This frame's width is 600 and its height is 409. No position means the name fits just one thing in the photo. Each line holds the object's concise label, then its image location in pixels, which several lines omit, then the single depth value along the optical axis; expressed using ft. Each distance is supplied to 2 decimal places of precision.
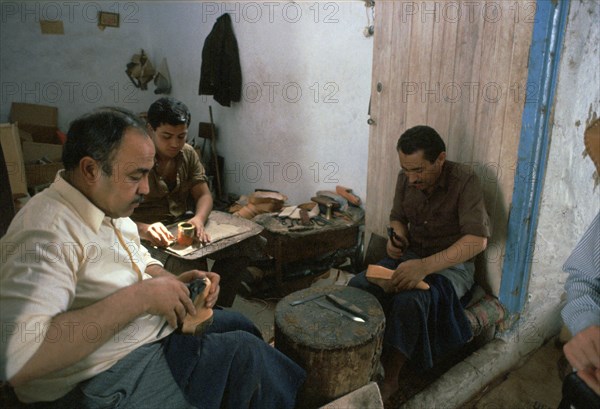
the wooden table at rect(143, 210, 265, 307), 8.77
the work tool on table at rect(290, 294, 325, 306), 7.67
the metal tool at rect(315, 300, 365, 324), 7.25
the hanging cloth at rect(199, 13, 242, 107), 18.92
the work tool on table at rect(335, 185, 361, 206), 15.01
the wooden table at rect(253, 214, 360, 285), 12.91
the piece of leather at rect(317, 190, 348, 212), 14.75
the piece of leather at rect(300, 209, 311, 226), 13.57
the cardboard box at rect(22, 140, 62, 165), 20.47
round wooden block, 6.72
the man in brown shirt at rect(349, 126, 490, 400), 8.25
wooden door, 8.60
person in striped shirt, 4.57
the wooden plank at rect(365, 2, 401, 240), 10.87
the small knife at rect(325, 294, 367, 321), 7.39
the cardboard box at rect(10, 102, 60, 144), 21.50
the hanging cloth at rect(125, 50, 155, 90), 24.72
